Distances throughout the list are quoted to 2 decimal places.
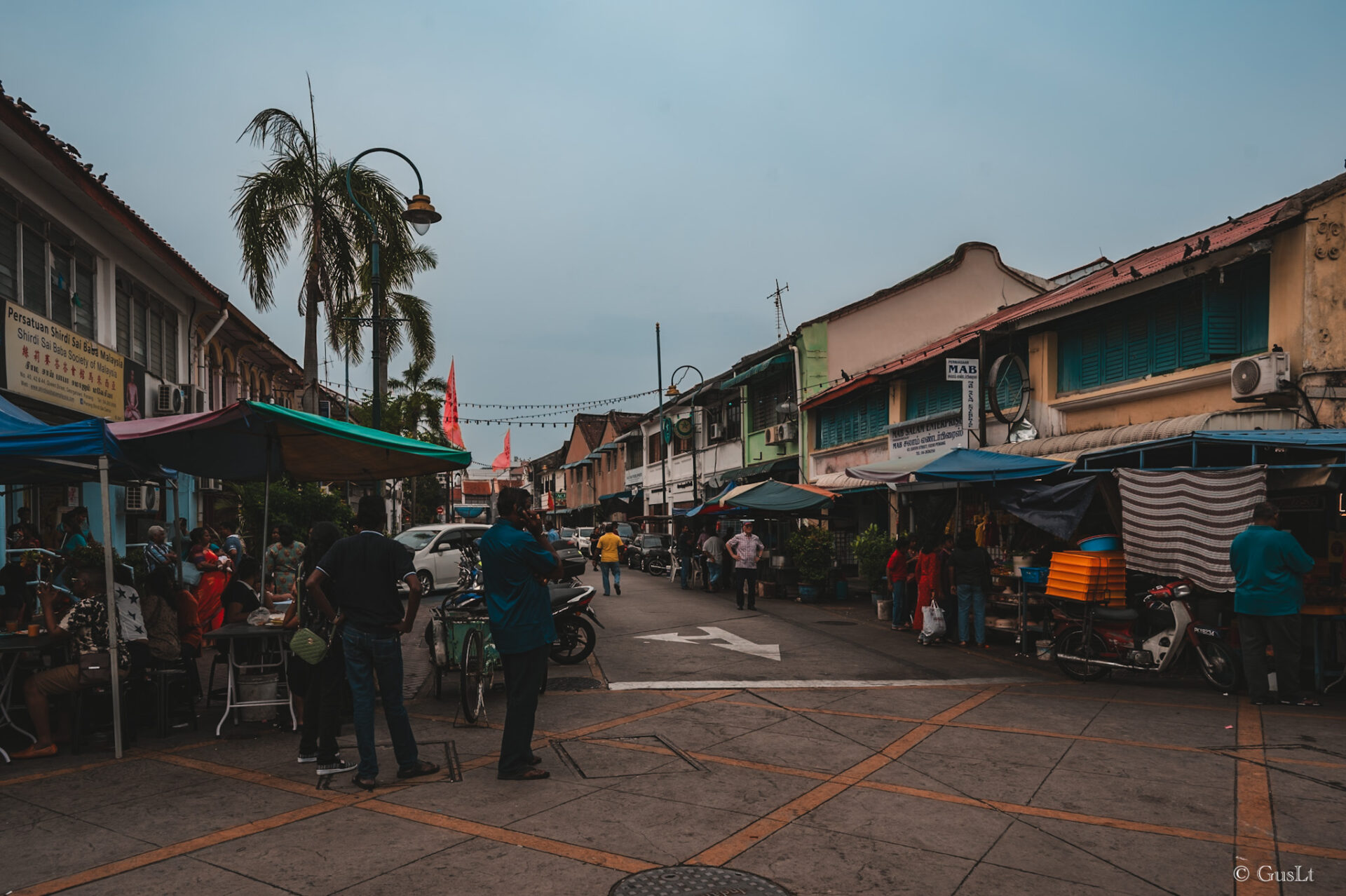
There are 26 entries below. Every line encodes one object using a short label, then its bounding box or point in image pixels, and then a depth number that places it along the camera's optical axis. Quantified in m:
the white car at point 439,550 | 21.16
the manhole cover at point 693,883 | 4.13
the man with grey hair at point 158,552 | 10.33
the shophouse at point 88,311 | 11.32
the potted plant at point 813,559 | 19.34
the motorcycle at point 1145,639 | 9.16
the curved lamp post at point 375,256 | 13.70
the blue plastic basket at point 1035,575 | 11.33
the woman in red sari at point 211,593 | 9.99
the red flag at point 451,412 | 36.03
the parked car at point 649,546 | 32.12
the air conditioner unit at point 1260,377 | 10.45
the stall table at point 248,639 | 7.14
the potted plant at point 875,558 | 16.73
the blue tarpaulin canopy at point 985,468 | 11.59
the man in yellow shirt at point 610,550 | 20.77
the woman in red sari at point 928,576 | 13.12
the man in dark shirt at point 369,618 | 5.79
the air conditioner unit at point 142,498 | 16.25
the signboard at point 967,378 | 16.17
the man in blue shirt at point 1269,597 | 8.26
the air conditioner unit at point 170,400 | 16.36
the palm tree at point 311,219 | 16.66
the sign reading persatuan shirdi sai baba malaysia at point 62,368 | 11.20
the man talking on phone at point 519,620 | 5.98
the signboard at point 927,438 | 17.66
